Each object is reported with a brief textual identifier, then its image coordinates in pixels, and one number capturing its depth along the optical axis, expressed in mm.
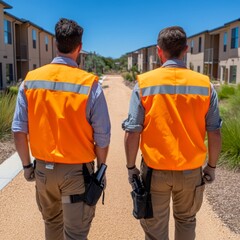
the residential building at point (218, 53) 31312
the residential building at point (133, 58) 92050
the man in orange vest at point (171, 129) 2900
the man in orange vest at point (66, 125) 2806
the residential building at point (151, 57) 61119
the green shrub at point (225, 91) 18328
